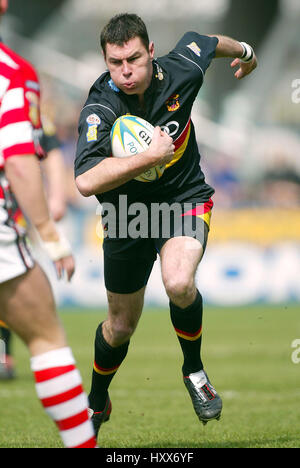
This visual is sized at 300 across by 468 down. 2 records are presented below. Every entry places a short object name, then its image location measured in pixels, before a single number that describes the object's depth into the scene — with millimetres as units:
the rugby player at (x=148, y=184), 8977
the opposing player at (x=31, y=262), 6445
